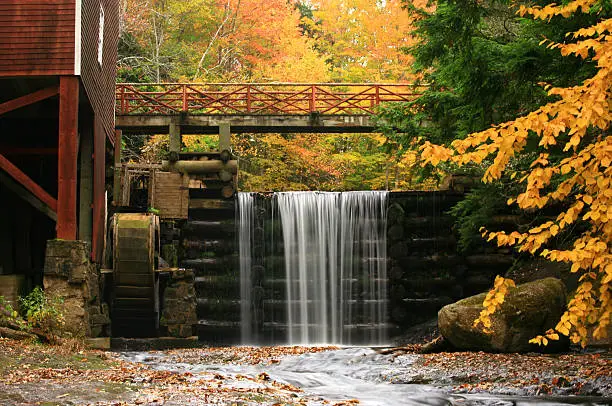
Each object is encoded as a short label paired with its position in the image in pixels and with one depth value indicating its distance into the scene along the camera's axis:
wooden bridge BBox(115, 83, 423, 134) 25.55
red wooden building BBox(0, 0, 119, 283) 15.72
